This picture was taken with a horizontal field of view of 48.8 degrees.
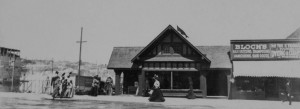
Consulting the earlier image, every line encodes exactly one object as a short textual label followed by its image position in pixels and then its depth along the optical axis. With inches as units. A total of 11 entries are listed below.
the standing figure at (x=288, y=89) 877.7
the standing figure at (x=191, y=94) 1080.1
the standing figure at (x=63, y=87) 944.3
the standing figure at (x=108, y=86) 1285.7
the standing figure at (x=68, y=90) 958.3
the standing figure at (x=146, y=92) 1168.8
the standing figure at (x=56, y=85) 893.1
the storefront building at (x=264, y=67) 1061.8
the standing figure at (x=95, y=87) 1115.1
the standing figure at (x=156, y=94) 867.4
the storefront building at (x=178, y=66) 1160.2
